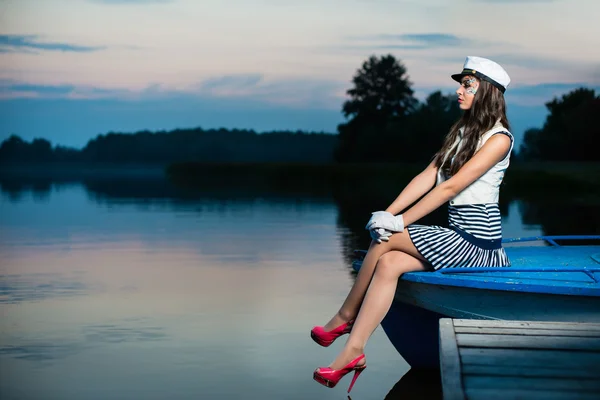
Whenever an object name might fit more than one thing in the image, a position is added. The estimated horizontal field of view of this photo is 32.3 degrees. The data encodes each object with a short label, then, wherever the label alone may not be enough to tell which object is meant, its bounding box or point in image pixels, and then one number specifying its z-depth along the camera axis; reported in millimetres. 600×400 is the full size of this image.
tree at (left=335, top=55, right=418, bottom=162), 73562
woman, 5027
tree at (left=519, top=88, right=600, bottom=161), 51469
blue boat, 4906
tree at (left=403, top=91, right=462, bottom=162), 61719
